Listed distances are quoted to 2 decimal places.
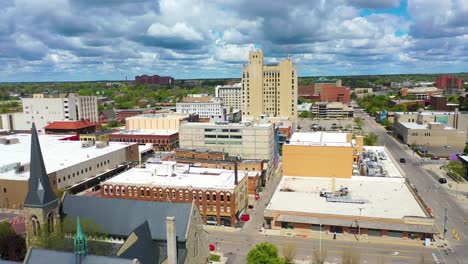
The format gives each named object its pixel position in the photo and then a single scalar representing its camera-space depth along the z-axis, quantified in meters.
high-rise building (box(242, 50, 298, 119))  172.38
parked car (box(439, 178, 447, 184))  96.93
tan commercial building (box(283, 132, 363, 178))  88.00
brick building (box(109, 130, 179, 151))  144.38
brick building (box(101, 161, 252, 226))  70.56
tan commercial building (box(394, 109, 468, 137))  162.38
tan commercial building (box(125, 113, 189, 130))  160.00
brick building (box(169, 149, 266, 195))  88.25
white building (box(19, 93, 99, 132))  176.75
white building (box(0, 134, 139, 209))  81.12
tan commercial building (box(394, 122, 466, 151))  142.88
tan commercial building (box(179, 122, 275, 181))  106.25
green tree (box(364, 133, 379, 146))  142.25
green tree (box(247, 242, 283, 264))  47.12
